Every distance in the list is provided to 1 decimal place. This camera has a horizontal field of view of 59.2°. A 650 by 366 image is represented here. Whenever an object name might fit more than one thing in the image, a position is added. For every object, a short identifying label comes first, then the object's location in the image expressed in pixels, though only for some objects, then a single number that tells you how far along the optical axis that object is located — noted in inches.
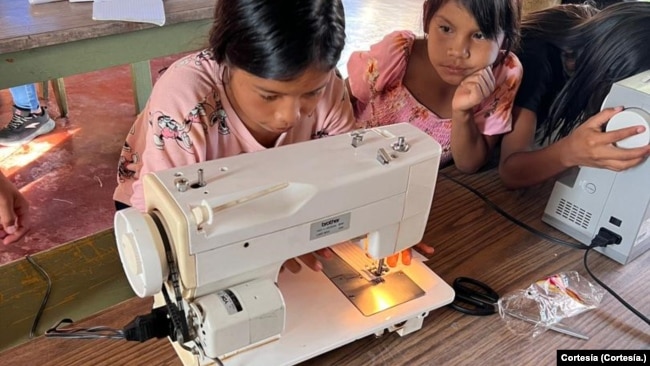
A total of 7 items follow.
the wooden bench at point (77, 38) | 63.6
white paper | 70.1
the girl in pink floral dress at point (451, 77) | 45.7
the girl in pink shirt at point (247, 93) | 30.6
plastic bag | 34.1
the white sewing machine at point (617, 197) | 37.1
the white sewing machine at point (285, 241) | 25.2
